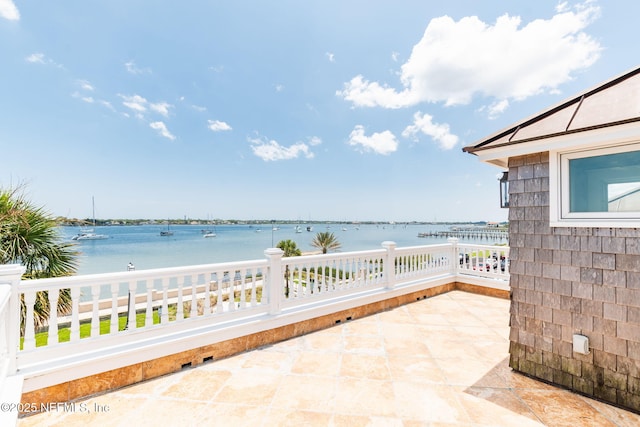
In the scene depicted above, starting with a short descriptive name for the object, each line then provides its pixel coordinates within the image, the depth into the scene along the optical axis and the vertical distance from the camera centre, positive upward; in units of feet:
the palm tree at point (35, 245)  9.93 -1.09
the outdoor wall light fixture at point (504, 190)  10.51 +1.25
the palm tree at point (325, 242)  49.72 -4.55
